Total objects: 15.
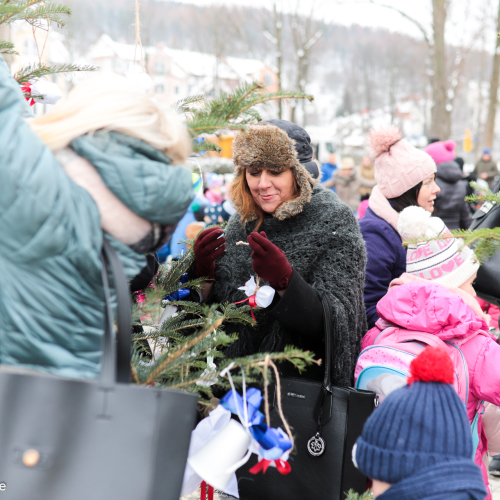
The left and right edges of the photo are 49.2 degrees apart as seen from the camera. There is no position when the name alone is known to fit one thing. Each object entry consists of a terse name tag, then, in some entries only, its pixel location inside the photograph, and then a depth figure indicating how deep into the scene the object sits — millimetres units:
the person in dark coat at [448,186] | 6250
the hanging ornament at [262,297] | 2025
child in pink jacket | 2162
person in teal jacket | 1053
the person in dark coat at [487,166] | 13412
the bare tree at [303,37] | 17453
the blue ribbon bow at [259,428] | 1380
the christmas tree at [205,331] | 1390
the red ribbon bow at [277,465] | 1431
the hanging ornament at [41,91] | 1989
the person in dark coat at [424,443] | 1236
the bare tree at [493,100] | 14883
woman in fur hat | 2180
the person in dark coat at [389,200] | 2914
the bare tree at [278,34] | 16808
